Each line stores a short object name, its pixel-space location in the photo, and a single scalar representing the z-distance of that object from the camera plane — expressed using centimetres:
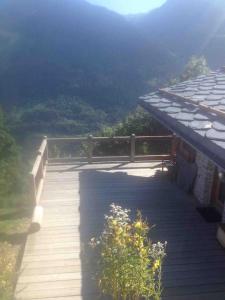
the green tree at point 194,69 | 2009
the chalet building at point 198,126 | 430
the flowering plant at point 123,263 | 324
